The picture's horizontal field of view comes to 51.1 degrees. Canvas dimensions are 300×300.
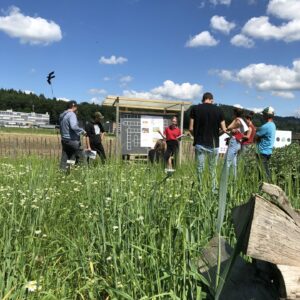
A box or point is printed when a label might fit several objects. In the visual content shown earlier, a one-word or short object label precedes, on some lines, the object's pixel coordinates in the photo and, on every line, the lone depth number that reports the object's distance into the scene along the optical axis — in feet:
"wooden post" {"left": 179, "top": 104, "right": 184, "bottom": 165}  37.22
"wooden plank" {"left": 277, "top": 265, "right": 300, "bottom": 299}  3.86
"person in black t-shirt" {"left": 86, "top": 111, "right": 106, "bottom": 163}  27.40
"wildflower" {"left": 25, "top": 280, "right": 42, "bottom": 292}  5.08
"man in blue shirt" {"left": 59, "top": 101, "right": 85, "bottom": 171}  22.37
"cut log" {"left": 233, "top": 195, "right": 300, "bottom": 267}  4.04
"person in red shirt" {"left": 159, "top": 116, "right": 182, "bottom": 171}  32.60
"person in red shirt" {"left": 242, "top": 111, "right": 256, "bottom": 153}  21.05
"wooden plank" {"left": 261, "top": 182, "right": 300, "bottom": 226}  4.67
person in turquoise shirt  19.35
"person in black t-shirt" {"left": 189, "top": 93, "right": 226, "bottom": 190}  17.74
